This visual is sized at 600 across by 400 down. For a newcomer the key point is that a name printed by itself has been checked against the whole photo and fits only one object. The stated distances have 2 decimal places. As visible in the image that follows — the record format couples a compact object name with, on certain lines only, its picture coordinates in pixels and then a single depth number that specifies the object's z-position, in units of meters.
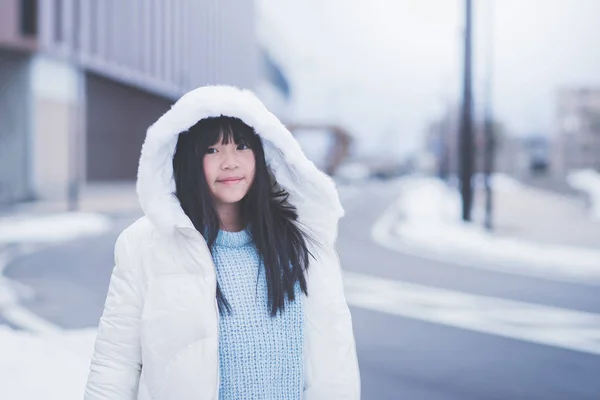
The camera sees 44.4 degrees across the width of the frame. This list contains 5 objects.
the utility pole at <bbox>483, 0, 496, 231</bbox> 16.73
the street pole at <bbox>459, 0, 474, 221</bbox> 17.78
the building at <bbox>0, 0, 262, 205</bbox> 26.50
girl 2.07
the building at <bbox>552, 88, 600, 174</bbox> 85.16
